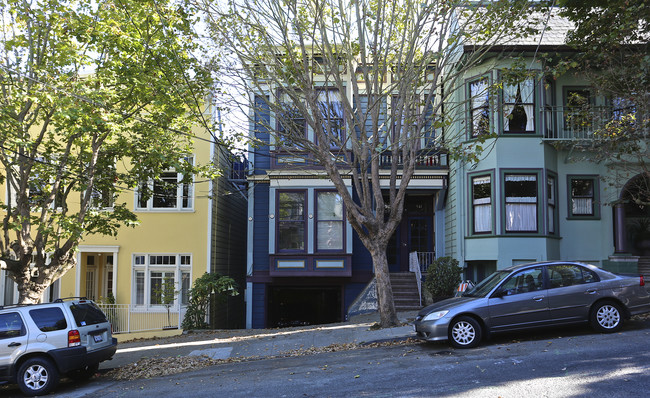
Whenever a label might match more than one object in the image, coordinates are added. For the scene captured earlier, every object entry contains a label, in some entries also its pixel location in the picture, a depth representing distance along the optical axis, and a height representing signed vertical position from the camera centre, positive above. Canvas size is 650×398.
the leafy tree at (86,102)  11.82 +3.00
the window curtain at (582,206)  17.09 +0.97
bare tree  11.99 +3.96
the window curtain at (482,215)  16.50 +0.68
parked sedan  10.02 -1.23
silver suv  9.41 -1.86
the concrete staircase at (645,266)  16.42 -0.89
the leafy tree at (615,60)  12.30 +4.31
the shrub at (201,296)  16.84 -1.83
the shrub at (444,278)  16.06 -1.21
